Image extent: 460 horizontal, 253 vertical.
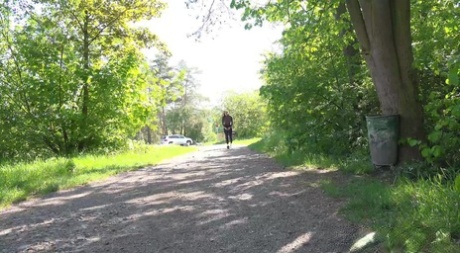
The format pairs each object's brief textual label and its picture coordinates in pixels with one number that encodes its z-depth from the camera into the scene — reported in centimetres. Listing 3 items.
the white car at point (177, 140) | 5738
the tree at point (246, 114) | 4553
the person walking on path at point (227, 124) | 1981
